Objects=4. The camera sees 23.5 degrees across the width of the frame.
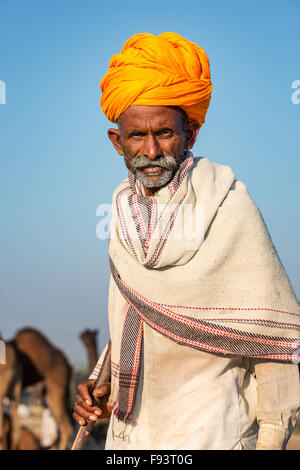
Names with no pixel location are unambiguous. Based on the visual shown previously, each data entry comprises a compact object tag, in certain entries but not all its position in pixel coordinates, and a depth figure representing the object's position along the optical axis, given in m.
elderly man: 3.04
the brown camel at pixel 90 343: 15.79
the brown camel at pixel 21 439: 13.78
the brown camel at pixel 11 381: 14.80
